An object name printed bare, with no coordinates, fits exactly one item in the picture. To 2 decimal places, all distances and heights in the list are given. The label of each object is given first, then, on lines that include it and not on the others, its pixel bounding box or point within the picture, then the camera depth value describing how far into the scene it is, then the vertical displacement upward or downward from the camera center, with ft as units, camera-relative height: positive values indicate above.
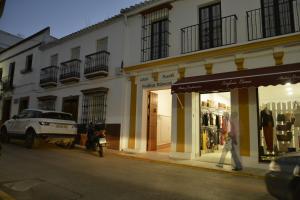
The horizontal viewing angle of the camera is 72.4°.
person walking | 22.94 -2.36
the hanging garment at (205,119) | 31.71 +1.04
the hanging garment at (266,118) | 25.31 +1.13
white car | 30.22 -0.62
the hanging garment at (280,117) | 26.15 +1.27
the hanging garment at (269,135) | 25.17 -0.95
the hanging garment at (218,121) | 34.64 +0.87
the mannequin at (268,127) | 25.19 +0.03
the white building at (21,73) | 52.71 +13.44
